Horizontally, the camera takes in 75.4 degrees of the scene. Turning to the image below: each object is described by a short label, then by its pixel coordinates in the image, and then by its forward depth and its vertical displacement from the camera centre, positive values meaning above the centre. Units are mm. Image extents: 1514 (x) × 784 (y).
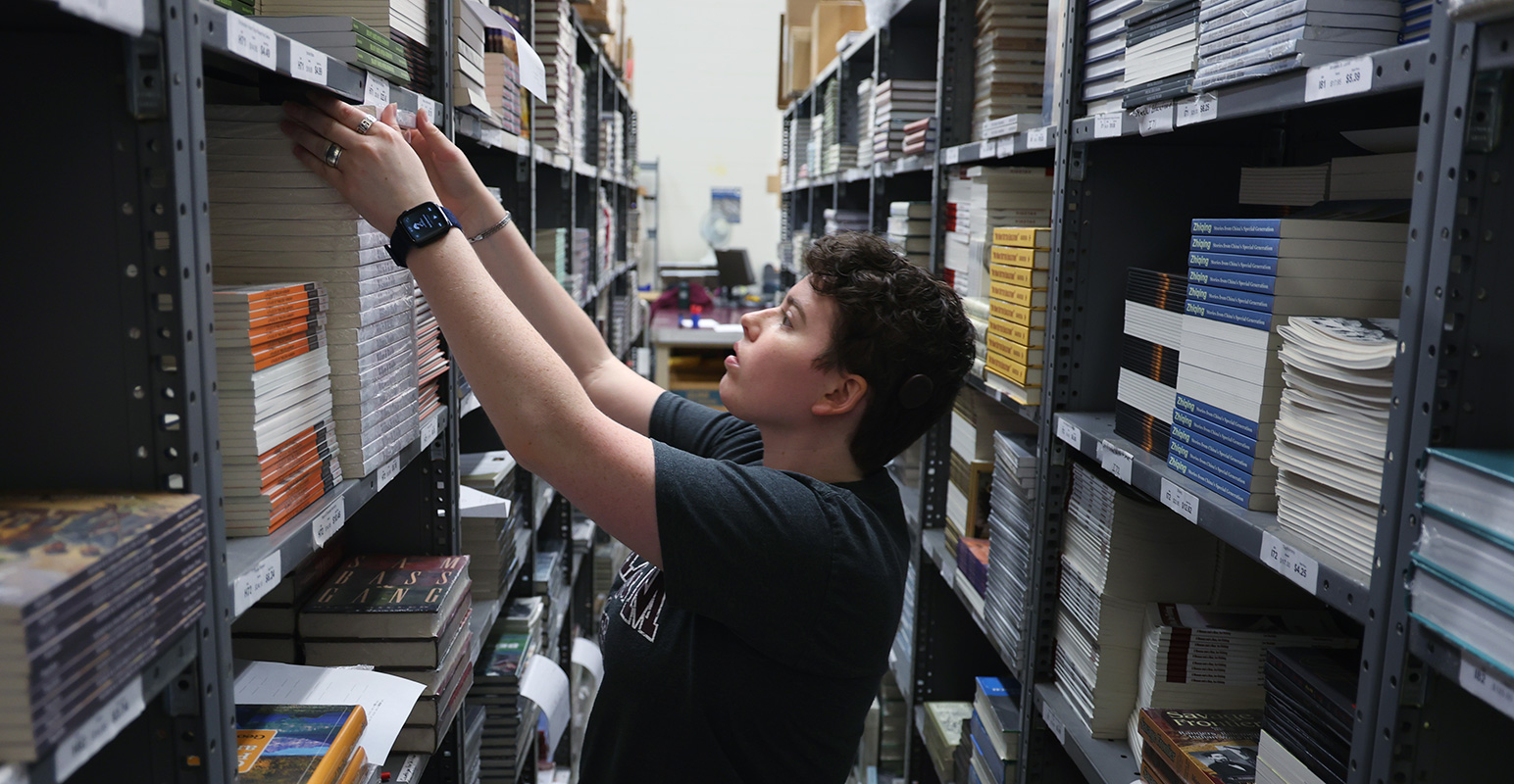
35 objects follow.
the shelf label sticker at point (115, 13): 710 +166
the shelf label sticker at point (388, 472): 1484 -354
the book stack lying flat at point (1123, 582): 1753 -579
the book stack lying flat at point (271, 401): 1104 -195
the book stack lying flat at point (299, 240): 1286 -3
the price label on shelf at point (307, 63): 1094 +200
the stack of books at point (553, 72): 3129 +563
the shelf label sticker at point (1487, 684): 854 -367
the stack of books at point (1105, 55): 1730 +368
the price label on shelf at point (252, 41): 948 +196
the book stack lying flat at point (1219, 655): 1640 -656
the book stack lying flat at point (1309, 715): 1169 -560
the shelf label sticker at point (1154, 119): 1504 +222
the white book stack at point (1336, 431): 1115 -199
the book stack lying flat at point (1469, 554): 870 -263
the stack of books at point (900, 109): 3371 +504
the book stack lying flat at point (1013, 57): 2514 +514
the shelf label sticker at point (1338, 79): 1070 +211
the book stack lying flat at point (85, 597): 672 -276
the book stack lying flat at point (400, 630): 1599 -638
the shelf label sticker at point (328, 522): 1217 -359
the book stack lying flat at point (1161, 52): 1483 +328
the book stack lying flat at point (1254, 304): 1310 -54
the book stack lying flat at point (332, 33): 1275 +266
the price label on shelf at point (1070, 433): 1833 -329
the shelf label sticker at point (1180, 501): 1435 -355
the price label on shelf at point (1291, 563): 1159 -363
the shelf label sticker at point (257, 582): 988 -361
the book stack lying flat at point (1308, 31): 1189 +288
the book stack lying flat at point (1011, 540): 2125 -632
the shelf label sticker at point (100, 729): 708 -376
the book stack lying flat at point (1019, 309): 1998 -108
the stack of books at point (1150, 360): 1609 -168
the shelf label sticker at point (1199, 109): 1398 +222
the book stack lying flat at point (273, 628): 1599 -634
